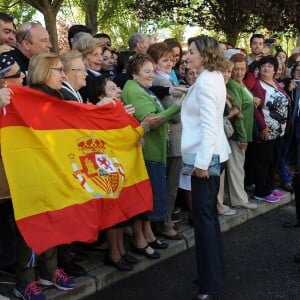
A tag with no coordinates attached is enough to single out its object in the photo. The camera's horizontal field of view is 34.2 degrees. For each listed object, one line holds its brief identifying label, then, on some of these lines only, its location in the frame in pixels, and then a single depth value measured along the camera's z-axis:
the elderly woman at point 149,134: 4.47
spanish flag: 3.39
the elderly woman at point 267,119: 6.23
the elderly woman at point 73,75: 4.08
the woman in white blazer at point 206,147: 3.56
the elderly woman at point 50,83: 3.70
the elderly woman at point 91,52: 4.71
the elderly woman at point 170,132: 4.92
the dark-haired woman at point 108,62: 5.61
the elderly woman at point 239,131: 5.84
